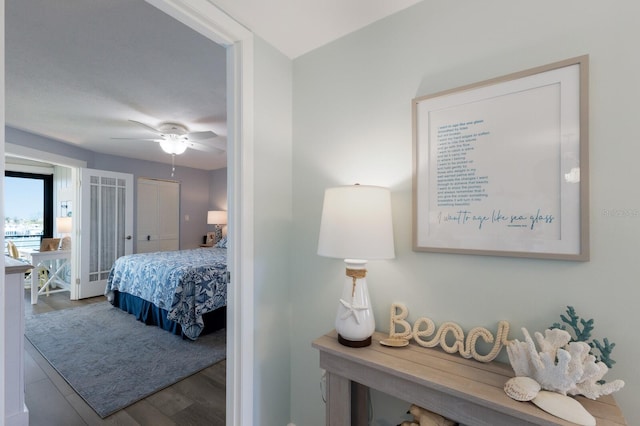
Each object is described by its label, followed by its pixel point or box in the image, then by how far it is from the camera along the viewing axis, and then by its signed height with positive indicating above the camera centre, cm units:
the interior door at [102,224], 433 -22
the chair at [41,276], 466 -111
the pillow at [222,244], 509 -60
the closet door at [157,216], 527 -9
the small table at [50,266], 414 -93
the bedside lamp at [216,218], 576 -14
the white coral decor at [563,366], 78 -45
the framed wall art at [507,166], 95 +17
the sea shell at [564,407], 72 -53
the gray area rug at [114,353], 214 -136
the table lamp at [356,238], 111 -11
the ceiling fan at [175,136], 325 +89
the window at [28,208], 503 +5
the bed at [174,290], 295 -91
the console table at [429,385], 80 -56
